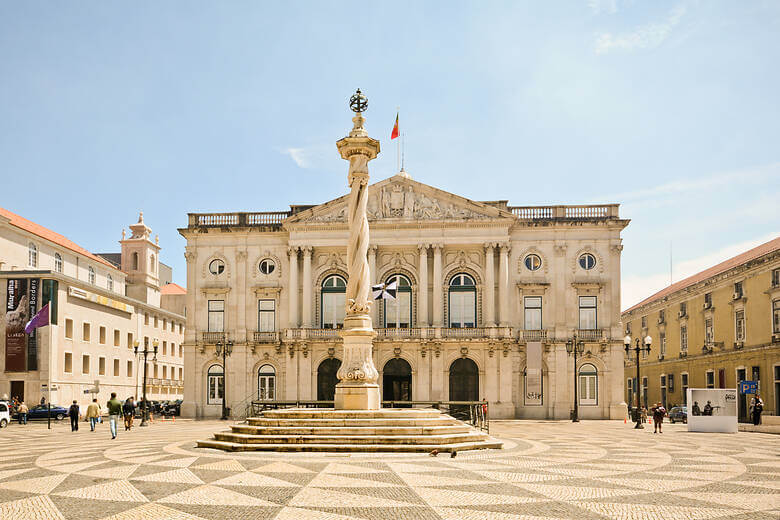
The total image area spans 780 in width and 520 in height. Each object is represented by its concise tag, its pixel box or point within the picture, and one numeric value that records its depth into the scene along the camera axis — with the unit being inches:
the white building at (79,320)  2113.7
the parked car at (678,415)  1897.5
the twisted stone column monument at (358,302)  927.0
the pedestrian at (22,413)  1748.3
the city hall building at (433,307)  1971.3
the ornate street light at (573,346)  1963.1
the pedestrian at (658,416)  1320.1
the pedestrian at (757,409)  1391.5
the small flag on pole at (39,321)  1797.5
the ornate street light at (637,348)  1482.5
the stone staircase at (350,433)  804.6
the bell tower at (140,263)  3125.0
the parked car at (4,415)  1633.9
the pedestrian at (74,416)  1286.9
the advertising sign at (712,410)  1293.1
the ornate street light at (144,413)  1536.5
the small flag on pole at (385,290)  1765.5
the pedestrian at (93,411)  1172.5
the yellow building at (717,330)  1891.0
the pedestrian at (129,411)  1355.8
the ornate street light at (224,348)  2031.3
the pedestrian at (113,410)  1039.6
